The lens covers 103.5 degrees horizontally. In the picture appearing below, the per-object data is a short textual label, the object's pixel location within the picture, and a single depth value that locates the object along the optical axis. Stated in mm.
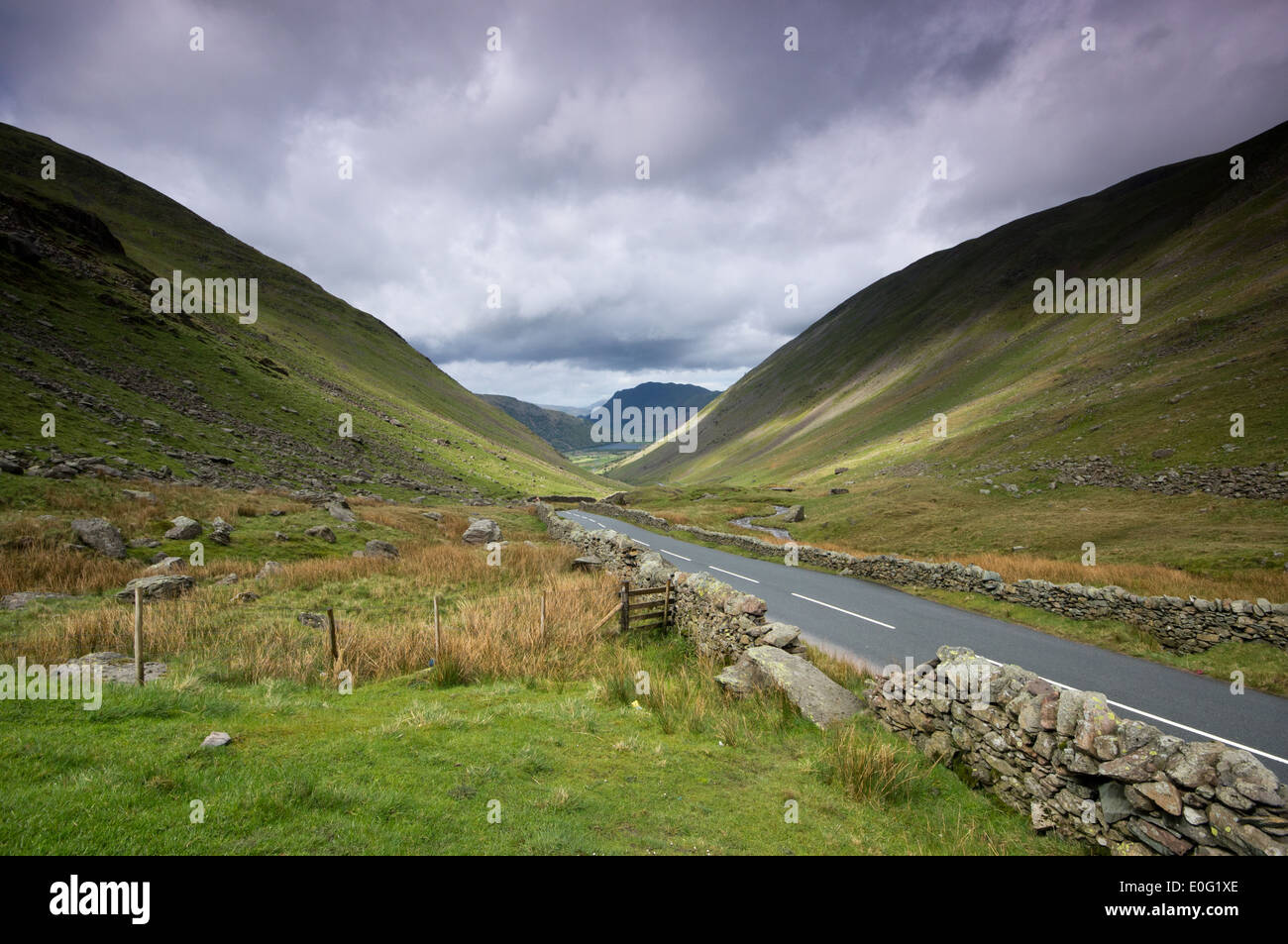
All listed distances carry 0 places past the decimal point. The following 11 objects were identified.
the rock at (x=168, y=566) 15969
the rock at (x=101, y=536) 16561
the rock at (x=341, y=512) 27536
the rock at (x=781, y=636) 11641
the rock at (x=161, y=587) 14133
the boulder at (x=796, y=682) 9602
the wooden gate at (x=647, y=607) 15465
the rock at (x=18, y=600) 12586
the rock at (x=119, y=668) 9133
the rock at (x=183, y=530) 19281
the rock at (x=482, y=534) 30781
